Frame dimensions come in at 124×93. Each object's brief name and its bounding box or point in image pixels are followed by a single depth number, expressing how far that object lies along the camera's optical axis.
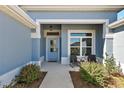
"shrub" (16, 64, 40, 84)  3.63
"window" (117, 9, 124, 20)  5.34
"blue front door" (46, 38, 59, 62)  8.37
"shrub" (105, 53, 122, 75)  4.87
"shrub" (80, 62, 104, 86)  3.52
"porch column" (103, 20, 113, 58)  5.77
